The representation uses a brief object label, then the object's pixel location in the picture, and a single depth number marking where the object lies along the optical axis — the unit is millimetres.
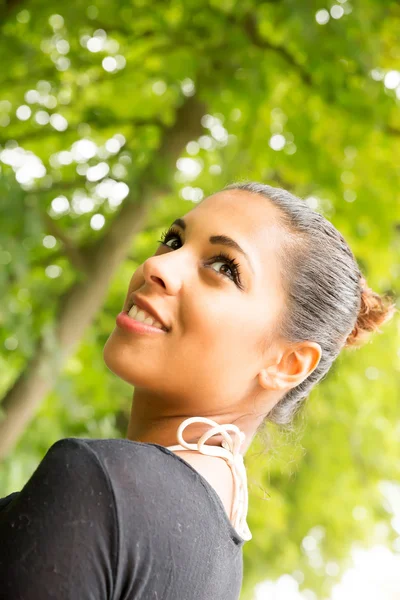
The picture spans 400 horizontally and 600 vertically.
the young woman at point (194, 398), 880
